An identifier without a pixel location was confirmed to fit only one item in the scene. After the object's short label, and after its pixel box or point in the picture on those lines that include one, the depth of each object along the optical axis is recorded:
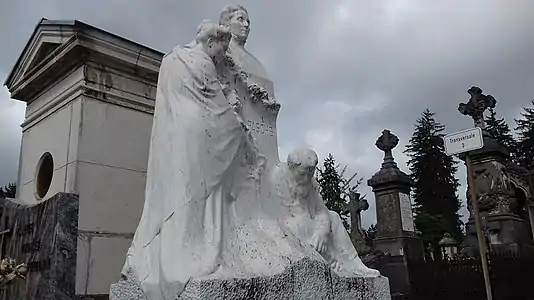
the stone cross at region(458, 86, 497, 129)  11.12
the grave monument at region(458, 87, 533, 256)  10.18
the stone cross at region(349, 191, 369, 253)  12.90
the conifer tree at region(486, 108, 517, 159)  33.88
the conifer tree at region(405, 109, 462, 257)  37.00
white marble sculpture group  2.71
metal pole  4.31
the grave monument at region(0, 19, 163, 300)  3.94
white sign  4.29
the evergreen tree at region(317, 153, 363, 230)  17.24
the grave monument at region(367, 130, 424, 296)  10.78
